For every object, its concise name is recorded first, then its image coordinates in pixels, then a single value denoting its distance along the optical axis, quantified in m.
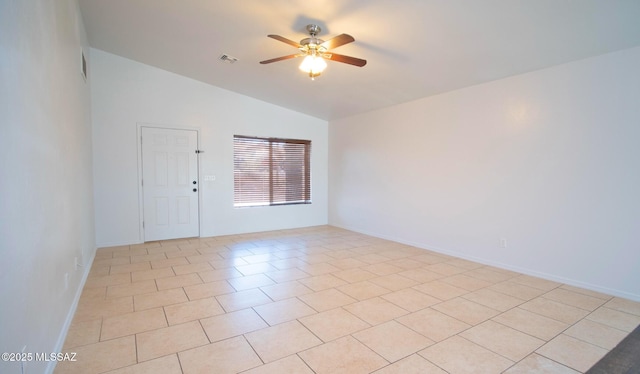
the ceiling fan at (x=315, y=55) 2.93
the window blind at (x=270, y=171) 5.96
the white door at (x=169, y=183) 5.14
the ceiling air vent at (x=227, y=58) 4.14
